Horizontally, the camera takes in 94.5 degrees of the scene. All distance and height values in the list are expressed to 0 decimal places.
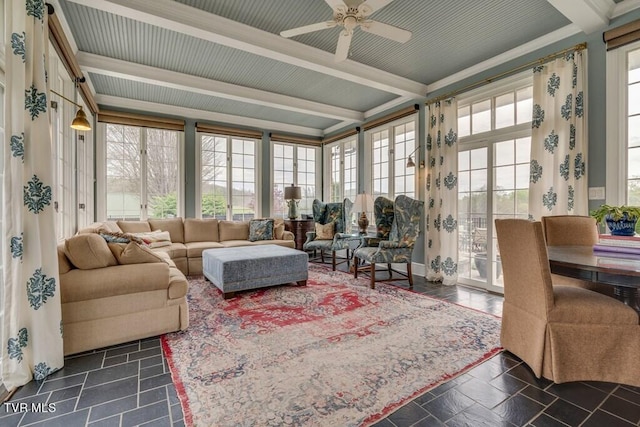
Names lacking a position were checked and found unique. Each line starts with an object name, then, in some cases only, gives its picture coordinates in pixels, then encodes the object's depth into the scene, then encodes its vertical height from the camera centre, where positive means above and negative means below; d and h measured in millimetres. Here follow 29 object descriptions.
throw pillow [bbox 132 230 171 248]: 4450 -384
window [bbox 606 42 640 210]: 2570 +747
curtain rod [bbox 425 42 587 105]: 2860 +1579
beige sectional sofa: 2141 -620
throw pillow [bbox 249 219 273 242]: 5312 -317
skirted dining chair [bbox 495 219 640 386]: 1766 -737
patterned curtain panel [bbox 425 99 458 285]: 3977 +266
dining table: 1455 -293
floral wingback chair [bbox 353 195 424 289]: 3811 -376
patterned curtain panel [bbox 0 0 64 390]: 1751 -24
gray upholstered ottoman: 3385 -671
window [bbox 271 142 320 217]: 6414 +886
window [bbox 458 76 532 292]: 3422 +521
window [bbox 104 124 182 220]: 4930 +709
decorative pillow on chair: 5410 -350
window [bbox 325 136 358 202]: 6059 +927
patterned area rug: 1580 -1025
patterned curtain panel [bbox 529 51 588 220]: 2811 +709
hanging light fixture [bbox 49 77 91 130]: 2695 +845
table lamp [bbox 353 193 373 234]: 4691 +124
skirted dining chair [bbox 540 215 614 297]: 2434 -185
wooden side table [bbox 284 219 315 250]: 6008 -319
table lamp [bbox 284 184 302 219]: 5930 +307
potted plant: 2020 -70
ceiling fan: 2168 +1477
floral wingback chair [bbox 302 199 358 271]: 4965 -313
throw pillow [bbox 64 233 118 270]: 2188 -285
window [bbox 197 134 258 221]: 5652 +705
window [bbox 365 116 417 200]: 4781 +930
